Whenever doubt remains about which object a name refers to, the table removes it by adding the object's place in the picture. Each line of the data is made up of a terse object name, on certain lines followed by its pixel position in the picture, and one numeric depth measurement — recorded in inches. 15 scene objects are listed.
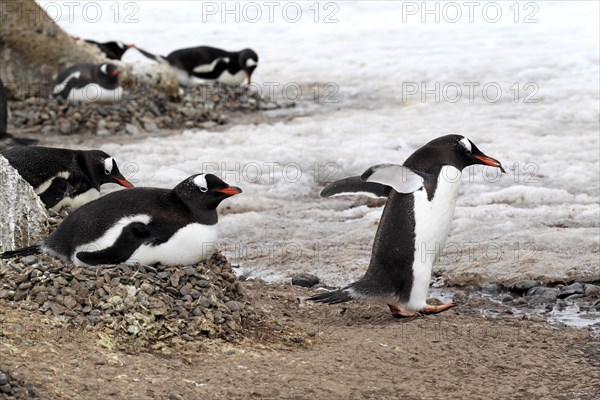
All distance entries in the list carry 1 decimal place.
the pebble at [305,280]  522.3
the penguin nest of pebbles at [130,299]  376.2
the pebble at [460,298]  497.7
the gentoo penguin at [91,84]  869.8
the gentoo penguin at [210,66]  1022.4
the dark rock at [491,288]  511.8
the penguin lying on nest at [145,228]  405.4
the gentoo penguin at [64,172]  526.7
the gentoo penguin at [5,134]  753.6
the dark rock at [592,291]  496.4
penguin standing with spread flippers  458.6
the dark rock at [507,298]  498.9
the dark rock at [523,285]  508.1
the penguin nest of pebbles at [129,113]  853.2
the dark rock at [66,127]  840.3
